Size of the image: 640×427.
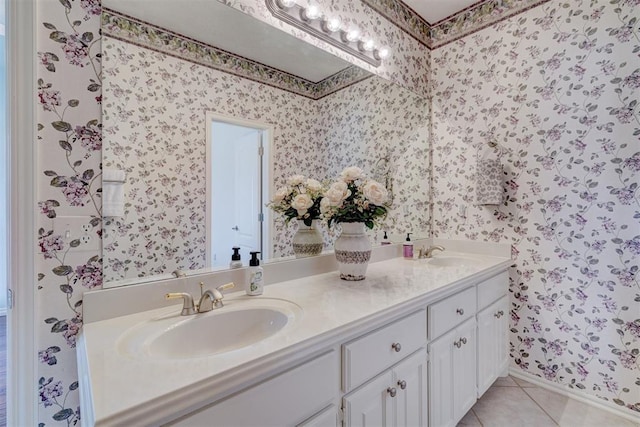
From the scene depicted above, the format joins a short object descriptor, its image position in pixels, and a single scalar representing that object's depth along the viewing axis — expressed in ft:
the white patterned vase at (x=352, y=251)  4.72
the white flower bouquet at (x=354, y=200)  4.43
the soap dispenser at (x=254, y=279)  3.97
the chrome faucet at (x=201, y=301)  3.33
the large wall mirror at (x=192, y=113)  3.56
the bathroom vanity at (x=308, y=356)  2.10
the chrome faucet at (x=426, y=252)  7.02
